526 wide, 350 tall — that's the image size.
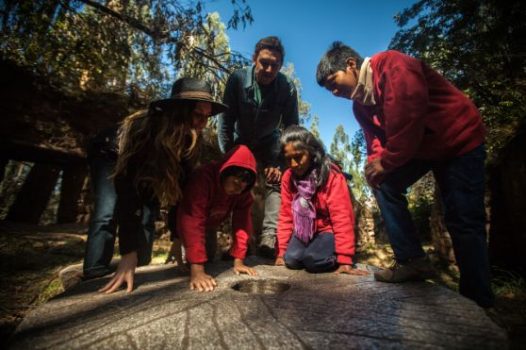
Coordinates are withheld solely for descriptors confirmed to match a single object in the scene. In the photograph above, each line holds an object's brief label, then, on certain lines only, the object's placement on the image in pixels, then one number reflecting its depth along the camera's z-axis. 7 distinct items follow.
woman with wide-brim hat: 1.79
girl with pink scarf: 2.29
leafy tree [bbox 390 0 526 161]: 4.64
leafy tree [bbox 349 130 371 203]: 10.10
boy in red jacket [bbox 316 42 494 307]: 1.60
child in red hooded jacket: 1.87
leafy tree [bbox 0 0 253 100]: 4.35
